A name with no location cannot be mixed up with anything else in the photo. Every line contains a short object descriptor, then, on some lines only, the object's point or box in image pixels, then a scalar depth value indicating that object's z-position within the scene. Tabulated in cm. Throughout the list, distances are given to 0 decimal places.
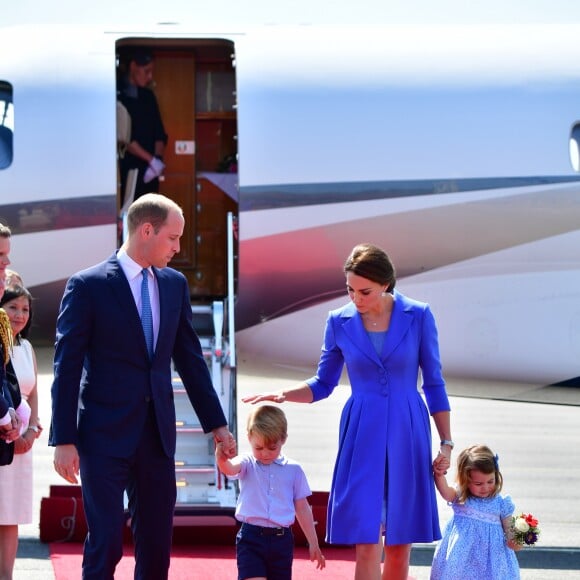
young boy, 991
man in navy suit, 859
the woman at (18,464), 1098
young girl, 1027
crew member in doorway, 1717
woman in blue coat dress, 957
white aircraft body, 1581
